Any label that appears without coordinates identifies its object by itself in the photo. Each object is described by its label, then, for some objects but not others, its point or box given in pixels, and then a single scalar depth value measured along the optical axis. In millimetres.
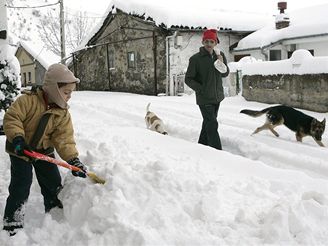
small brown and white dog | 7734
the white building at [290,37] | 16625
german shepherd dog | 6837
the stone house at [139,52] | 18080
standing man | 5977
